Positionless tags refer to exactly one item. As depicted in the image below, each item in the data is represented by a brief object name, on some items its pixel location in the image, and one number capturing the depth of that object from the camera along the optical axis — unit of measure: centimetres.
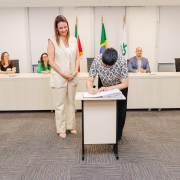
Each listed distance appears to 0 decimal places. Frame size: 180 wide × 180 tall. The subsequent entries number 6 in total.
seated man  461
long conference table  389
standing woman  265
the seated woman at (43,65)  455
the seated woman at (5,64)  466
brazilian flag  622
